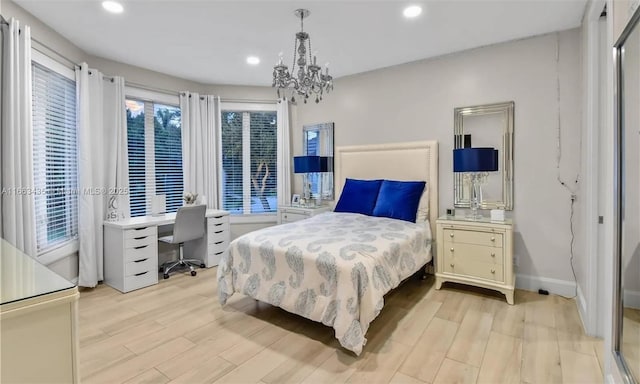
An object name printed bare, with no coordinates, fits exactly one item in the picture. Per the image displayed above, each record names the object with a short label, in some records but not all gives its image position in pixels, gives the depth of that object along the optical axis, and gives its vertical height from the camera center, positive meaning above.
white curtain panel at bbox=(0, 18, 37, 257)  2.45 +0.39
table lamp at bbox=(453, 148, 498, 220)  3.09 +0.25
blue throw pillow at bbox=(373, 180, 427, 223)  3.53 -0.16
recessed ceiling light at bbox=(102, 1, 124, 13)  2.57 +1.48
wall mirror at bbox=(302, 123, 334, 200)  4.70 +0.56
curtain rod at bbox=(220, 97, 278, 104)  4.94 +1.35
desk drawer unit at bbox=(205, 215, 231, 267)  4.28 -0.68
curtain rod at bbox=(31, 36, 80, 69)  2.85 +1.29
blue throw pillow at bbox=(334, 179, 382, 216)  3.83 -0.13
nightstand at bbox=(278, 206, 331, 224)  4.43 -0.36
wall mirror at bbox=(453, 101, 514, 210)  3.34 +0.48
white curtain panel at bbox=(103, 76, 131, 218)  3.77 +0.60
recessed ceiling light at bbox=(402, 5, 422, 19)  2.64 +1.47
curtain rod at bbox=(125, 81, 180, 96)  4.03 +1.31
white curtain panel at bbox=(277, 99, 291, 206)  5.01 +0.53
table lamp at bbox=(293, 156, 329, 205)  4.40 +0.31
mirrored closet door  1.37 -0.10
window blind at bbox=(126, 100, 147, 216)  4.14 +0.41
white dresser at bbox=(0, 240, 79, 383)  0.87 -0.41
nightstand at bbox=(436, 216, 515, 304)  2.98 -0.66
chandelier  2.64 +0.92
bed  2.14 -0.59
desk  3.41 -0.70
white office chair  3.75 -0.49
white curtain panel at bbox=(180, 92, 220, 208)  4.56 +0.63
